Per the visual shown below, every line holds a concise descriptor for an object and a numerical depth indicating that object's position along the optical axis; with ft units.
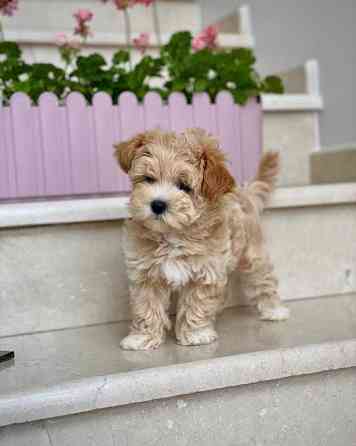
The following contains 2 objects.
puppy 5.21
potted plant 6.63
